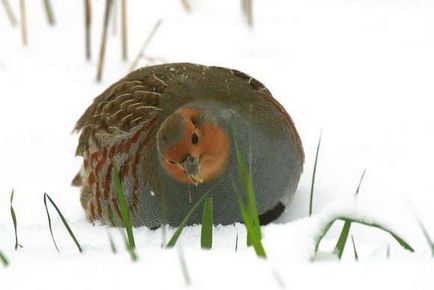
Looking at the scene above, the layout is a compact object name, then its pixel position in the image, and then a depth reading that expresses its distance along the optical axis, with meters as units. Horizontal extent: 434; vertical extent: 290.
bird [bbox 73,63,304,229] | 5.59
